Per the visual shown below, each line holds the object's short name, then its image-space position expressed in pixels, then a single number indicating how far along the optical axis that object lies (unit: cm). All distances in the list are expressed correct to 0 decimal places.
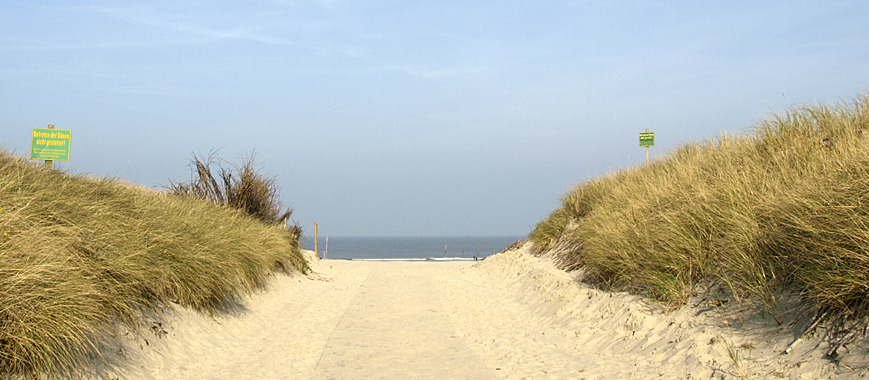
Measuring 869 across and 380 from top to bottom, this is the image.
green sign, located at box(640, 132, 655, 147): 1866
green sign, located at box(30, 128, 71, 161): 1026
